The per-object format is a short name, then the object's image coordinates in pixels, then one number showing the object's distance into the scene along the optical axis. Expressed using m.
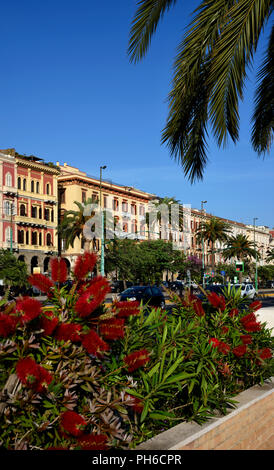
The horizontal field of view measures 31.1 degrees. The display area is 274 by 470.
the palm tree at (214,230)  74.94
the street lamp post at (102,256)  42.87
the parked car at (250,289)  44.38
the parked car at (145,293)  28.07
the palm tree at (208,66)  6.02
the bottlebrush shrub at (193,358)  3.36
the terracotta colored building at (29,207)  57.44
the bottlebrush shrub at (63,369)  2.62
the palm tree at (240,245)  77.75
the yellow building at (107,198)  68.38
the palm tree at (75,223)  52.41
